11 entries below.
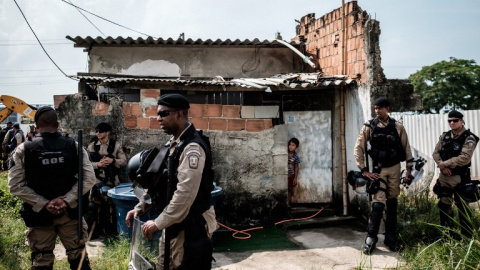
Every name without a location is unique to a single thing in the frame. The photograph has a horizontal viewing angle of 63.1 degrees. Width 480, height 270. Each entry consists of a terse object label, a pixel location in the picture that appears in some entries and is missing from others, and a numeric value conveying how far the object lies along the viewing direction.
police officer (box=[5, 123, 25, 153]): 12.62
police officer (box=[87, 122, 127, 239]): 5.93
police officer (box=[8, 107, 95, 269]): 3.48
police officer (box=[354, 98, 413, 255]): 5.22
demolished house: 6.41
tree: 24.58
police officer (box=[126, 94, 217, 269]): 2.62
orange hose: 6.05
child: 7.14
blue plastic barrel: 5.07
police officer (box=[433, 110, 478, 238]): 5.22
